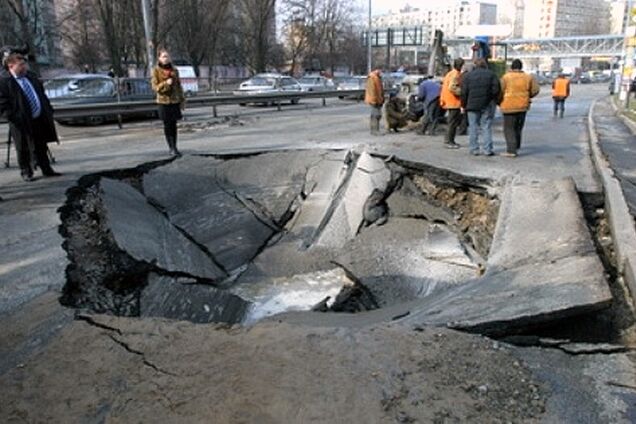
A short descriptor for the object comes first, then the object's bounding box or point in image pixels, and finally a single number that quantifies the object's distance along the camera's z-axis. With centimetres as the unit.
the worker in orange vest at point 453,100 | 1039
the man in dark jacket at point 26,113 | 725
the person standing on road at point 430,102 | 1245
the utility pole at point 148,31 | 2311
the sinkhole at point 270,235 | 555
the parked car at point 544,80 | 5758
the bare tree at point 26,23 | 3034
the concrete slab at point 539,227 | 502
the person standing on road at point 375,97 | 1268
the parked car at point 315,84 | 2880
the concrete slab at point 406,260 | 659
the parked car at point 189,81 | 3245
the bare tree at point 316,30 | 5428
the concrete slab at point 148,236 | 599
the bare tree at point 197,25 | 4400
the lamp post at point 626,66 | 2336
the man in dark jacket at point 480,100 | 916
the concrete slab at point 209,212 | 800
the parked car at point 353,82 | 3266
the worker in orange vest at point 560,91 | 1820
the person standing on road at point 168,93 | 893
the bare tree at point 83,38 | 4658
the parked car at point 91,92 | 1650
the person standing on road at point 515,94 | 910
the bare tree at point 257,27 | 4526
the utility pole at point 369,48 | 4228
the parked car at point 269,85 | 2645
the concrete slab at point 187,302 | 522
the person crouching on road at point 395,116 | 1340
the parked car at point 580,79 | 6708
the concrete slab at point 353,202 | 815
